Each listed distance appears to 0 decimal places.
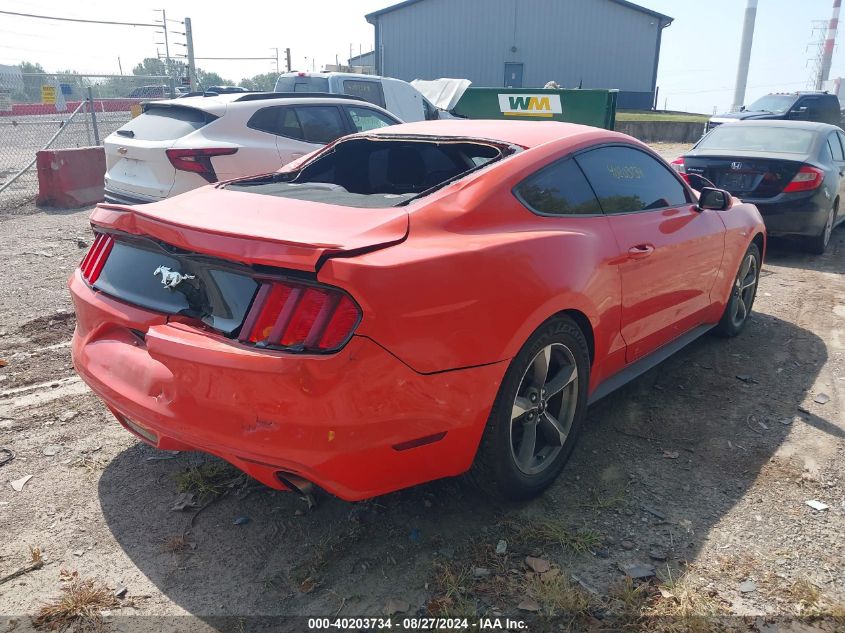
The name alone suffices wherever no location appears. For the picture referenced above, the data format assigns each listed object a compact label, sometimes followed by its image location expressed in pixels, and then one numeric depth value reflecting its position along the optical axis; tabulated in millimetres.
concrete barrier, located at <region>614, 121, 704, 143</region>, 25875
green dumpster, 16047
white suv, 6738
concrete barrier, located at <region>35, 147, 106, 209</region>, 10023
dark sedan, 7332
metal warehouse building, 35500
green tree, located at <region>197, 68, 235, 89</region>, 58538
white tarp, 16656
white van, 12078
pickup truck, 17844
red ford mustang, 2283
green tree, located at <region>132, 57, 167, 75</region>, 25609
